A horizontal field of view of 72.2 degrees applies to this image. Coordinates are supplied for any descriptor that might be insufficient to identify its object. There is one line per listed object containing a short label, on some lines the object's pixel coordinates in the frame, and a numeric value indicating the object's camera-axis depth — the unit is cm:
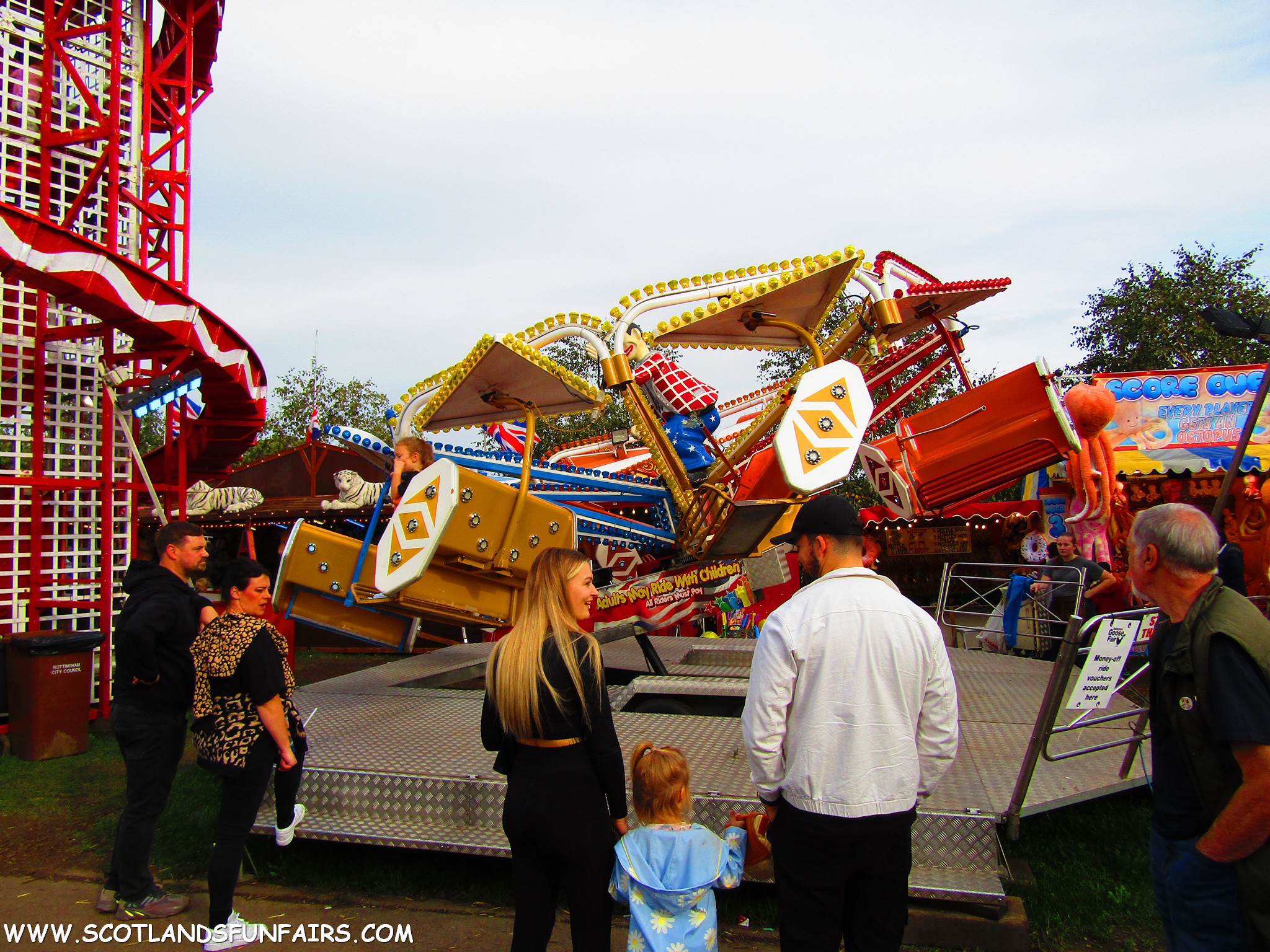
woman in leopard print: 339
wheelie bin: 662
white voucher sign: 341
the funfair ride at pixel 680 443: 532
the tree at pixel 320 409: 2633
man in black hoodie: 375
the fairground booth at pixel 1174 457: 1014
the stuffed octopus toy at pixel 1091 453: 715
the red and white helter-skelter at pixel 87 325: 719
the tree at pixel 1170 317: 2084
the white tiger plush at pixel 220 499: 1229
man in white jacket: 227
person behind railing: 694
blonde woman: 256
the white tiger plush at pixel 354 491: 782
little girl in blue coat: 255
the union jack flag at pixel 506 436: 888
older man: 191
